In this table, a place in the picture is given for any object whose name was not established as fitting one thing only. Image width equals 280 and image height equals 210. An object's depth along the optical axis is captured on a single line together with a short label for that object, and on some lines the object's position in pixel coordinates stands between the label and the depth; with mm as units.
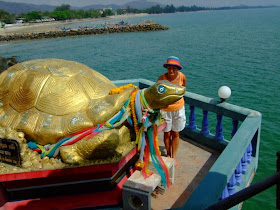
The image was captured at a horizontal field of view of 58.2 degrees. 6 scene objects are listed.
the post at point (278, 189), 1035
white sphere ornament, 3861
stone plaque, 2907
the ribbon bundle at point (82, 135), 2961
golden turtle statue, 2982
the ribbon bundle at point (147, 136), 2967
